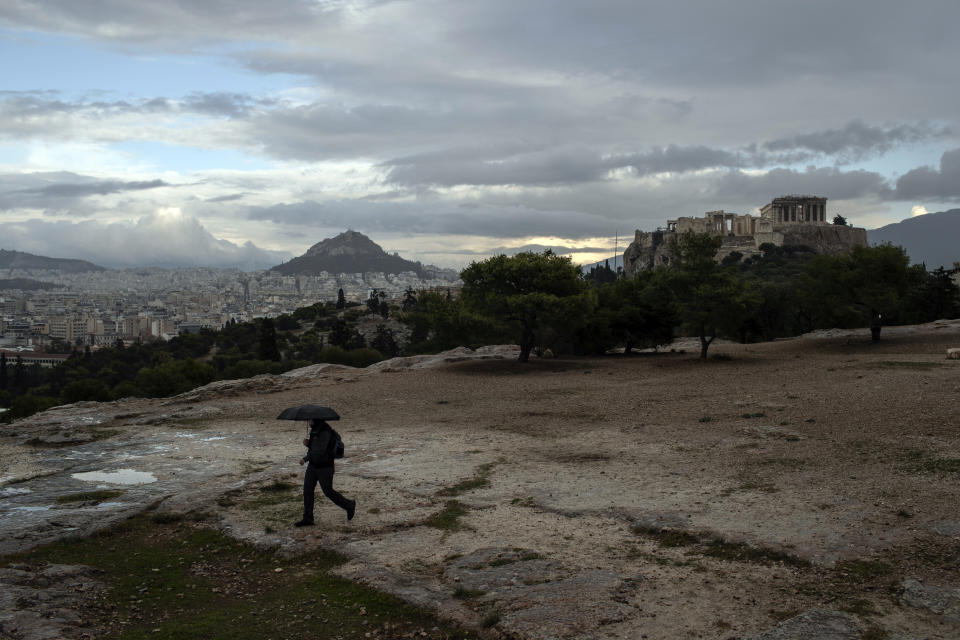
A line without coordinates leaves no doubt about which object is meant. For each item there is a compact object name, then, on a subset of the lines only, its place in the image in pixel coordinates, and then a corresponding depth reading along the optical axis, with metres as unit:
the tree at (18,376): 88.30
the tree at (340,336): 76.50
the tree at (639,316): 36.97
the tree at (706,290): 30.39
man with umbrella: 9.69
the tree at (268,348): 66.49
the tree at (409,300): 127.38
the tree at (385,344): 78.44
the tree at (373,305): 118.20
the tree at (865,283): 31.89
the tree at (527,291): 32.31
